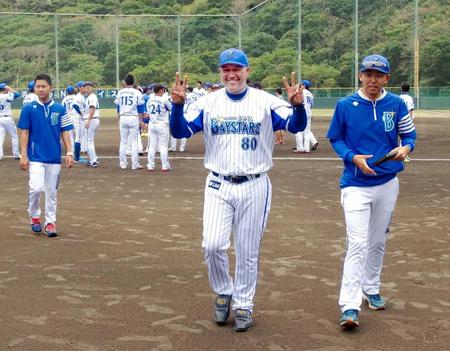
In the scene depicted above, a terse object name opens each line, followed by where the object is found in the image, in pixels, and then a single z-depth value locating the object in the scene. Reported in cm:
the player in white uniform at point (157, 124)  1812
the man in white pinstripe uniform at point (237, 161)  602
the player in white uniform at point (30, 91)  1744
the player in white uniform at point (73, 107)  2011
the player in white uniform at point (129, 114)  1822
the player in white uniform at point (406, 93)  1764
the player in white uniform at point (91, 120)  1869
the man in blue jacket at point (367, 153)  611
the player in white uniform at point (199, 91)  2731
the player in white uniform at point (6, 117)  2055
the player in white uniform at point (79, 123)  1966
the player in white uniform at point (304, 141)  2228
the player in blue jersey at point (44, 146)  971
